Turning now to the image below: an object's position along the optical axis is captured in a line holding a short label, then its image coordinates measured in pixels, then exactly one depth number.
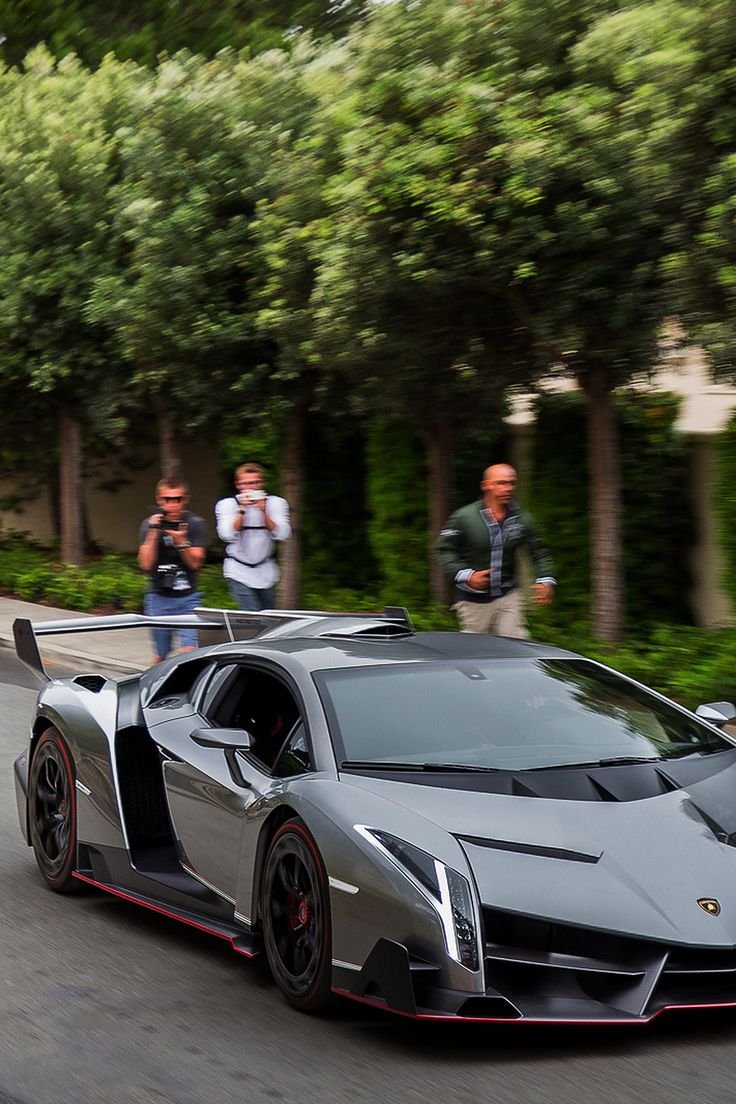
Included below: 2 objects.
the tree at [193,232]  17.61
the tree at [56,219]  20.55
